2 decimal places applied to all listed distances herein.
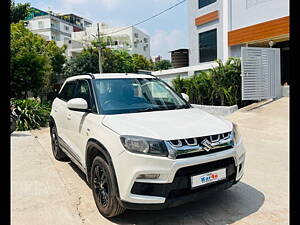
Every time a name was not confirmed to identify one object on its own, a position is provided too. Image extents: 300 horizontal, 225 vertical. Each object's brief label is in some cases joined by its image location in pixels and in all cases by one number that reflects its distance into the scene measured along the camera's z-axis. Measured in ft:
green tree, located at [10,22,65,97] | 39.34
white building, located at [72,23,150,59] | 182.09
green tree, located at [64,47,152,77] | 98.89
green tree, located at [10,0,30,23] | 63.52
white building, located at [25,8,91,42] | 210.79
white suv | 8.01
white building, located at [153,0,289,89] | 41.75
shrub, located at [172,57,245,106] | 34.19
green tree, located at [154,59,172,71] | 187.75
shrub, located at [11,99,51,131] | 30.91
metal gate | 33.22
